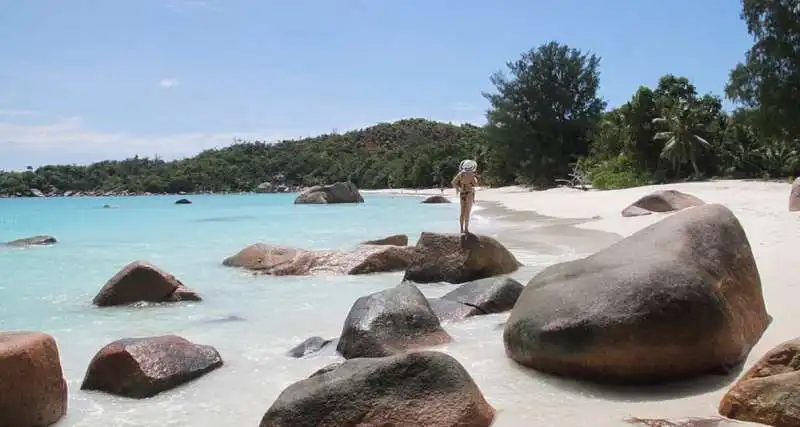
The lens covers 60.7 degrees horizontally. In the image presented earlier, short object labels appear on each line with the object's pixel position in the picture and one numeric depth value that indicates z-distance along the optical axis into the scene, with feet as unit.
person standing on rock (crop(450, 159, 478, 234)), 34.32
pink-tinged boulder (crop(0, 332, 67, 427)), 14.21
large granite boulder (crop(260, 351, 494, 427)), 12.60
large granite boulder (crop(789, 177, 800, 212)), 50.14
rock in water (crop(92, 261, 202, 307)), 30.12
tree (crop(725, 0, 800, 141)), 100.73
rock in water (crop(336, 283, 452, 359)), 18.90
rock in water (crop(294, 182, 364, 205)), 162.40
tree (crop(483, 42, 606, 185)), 166.81
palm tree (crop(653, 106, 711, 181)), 123.13
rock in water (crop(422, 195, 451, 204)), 144.56
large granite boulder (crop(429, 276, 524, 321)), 23.66
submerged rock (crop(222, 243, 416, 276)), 37.47
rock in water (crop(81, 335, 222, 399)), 17.07
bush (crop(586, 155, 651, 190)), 125.59
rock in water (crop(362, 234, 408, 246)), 45.29
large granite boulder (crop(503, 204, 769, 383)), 14.70
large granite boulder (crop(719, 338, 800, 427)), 11.55
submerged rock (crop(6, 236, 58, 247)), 66.97
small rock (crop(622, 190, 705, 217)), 60.64
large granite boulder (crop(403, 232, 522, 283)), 32.63
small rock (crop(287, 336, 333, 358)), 20.29
